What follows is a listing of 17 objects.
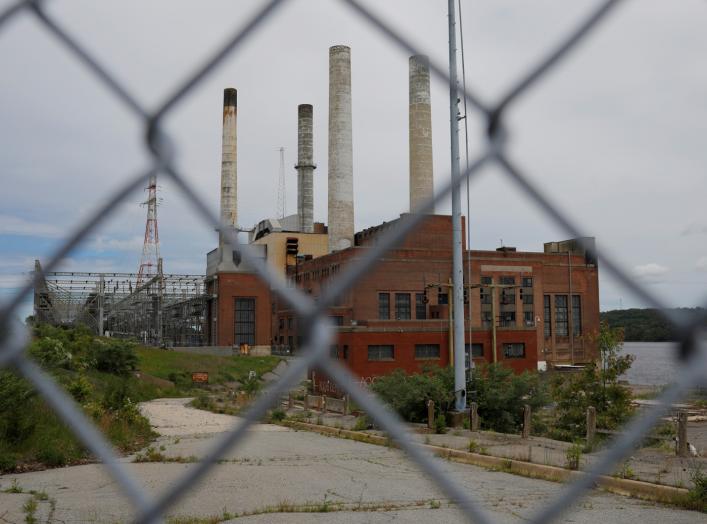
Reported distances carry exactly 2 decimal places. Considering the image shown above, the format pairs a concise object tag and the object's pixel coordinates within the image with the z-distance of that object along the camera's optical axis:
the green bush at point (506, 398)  16.00
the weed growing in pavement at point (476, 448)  11.56
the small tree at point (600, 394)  14.38
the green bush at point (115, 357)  27.34
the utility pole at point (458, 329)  15.19
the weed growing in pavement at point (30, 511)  6.48
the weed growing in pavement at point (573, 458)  9.34
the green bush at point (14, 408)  10.01
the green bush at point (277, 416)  18.23
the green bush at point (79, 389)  14.40
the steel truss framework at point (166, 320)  45.74
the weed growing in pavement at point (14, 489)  8.03
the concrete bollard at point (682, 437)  10.39
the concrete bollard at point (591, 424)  11.90
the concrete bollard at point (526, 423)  13.81
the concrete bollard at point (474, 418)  14.79
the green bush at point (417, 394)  15.64
